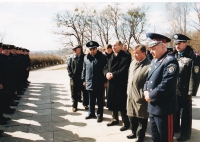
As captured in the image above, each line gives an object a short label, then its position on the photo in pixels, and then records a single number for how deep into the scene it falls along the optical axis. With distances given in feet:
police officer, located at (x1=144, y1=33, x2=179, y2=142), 8.50
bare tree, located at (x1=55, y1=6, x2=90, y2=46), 109.81
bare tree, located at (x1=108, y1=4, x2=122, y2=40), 117.50
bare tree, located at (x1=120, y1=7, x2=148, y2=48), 110.01
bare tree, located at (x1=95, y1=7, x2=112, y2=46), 118.73
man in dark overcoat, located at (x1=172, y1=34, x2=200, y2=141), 11.55
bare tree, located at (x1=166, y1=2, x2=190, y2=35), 92.48
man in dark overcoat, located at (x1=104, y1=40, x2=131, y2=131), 13.84
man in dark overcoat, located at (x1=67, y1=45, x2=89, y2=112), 19.07
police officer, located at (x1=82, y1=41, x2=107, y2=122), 16.24
